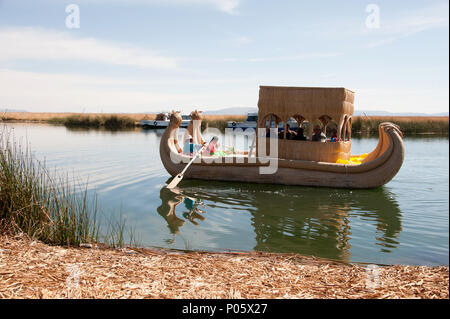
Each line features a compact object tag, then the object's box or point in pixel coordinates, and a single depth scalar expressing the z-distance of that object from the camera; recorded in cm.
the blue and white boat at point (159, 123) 4705
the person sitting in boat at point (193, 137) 1379
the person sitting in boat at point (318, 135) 1206
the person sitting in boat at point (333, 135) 1242
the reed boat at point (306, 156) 1151
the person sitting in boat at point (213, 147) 1370
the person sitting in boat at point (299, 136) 1230
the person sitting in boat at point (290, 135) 1245
